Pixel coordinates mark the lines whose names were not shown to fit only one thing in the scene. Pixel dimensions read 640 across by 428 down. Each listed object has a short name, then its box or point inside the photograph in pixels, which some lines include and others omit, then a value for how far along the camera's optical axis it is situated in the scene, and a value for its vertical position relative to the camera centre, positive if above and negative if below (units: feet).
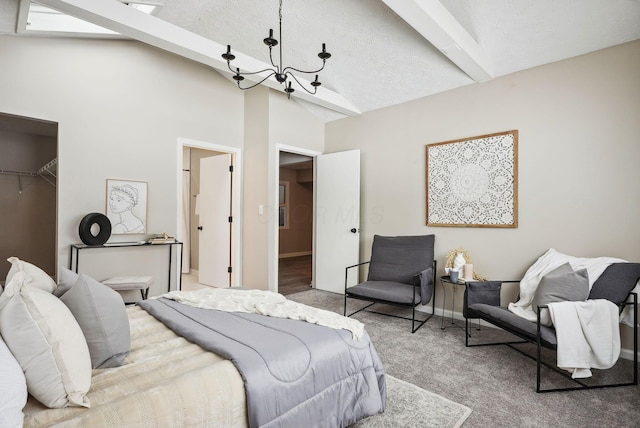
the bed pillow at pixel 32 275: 5.00 -0.98
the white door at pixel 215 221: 16.12 -0.37
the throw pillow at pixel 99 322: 4.61 -1.57
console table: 11.14 -1.29
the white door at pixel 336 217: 15.34 -0.13
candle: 11.07 -1.88
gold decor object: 11.61 -1.46
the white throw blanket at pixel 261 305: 6.13 -1.94
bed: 3.71 -2.13
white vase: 11.43 -1.59
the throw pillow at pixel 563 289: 7.72 -1.74
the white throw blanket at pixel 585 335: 7.06 -2.57
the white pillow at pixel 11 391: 2.91 -1.69
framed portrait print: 12.14 +0.26
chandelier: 7.26 +3.62
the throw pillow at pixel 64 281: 5.31 -1.14
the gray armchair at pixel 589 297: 7.30 -2.50
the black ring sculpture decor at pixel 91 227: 11.01 -0.55
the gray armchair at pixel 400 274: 10.82 -2.17
